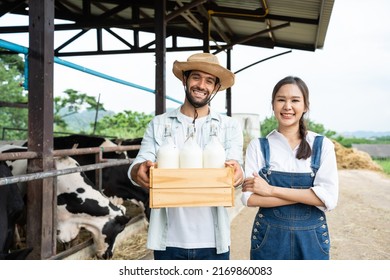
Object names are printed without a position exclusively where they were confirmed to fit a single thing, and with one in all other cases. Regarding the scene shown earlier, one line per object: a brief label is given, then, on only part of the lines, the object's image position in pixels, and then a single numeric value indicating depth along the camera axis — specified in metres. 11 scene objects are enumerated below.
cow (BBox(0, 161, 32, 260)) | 3.20
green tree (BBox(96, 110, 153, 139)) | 23.67
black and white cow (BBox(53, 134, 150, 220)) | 5.95
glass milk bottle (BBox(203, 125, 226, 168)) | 1.89
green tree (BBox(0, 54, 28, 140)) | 20.97
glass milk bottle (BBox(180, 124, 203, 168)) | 1.88
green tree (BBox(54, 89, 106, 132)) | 25.27
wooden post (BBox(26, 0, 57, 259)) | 3.13
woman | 1.99
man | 2.00
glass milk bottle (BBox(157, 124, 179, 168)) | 1.88
